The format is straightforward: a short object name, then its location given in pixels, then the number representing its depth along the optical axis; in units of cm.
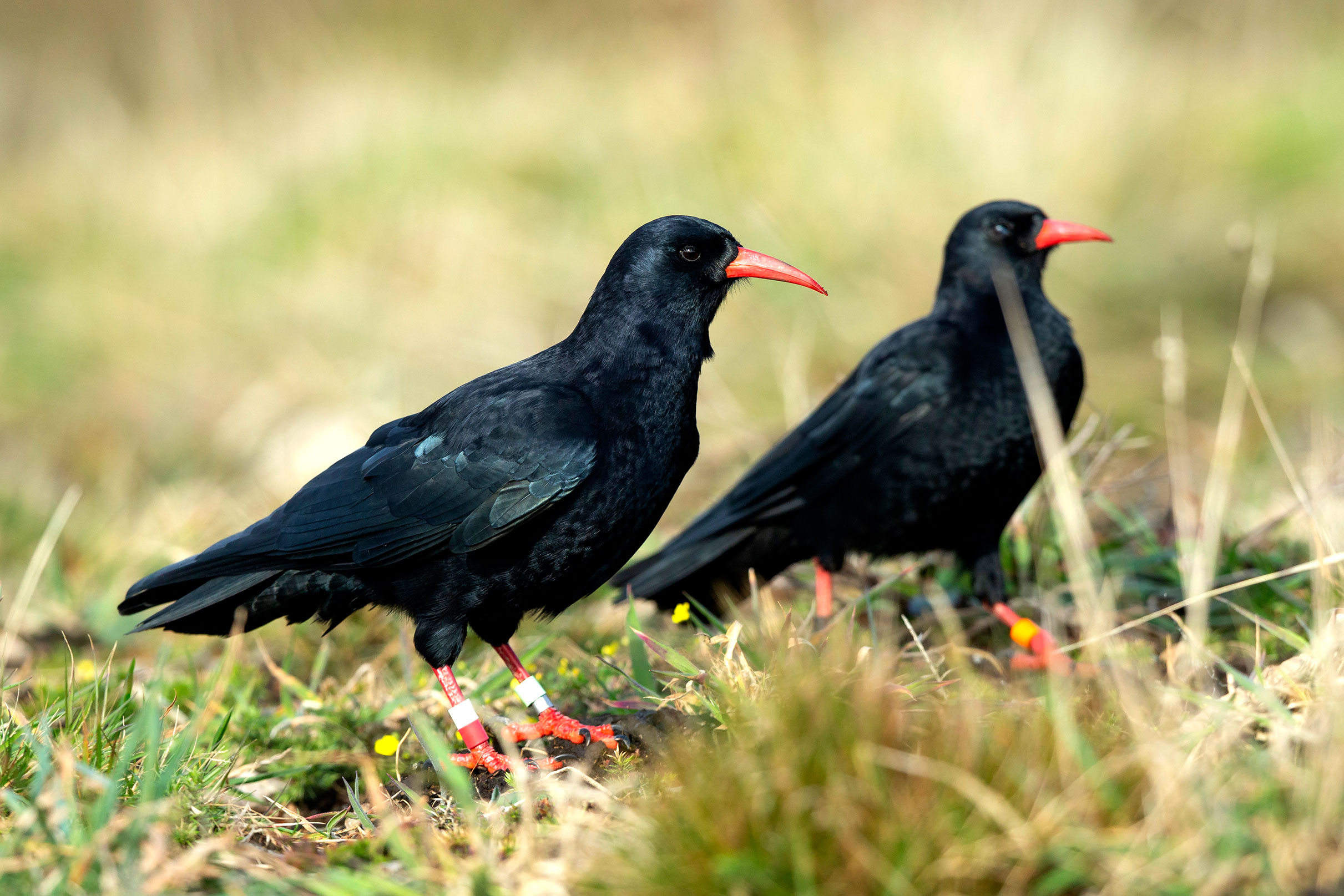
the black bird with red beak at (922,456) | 823
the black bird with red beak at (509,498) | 643
